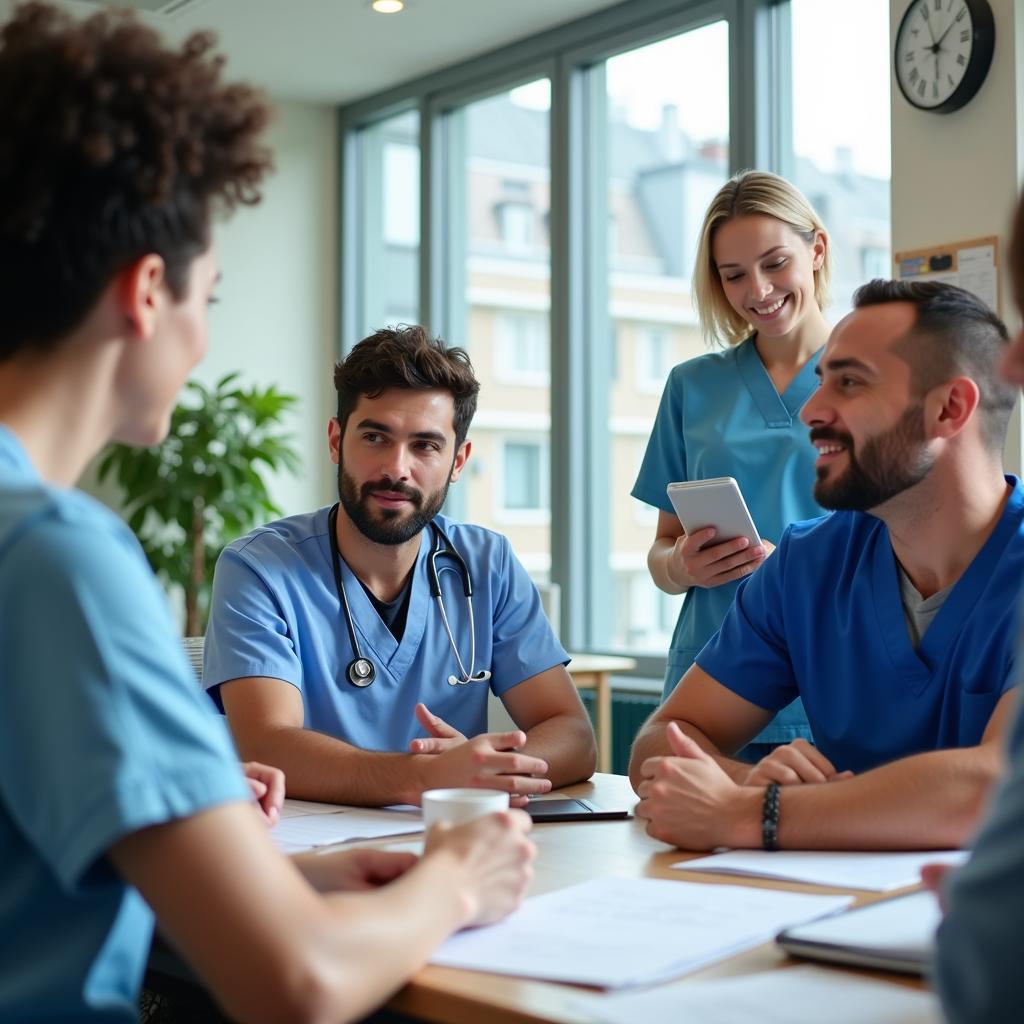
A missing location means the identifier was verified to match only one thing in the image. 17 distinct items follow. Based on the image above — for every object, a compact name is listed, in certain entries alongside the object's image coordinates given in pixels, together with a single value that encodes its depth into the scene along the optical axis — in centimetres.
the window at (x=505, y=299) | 486
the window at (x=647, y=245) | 432
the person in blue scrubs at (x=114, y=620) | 81
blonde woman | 247
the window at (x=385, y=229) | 552
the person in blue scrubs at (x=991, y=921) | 68
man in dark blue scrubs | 158
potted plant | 486
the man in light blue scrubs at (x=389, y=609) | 193
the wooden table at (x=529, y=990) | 92
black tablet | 160
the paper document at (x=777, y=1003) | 88
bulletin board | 310
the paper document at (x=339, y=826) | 146
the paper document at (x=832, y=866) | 124
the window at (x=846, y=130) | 369
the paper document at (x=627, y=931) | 99
